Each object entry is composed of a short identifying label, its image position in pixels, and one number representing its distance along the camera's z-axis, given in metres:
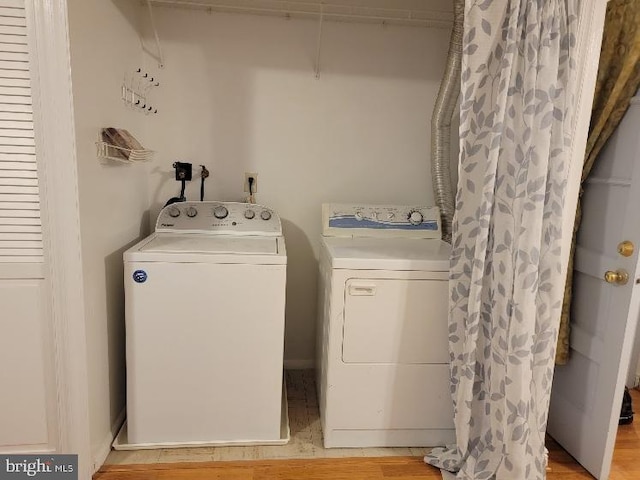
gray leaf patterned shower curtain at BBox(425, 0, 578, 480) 1.38
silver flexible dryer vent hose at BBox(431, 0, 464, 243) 1.87
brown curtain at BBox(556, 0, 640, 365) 1.55
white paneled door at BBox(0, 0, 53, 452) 1.32
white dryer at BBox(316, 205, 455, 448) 1.68
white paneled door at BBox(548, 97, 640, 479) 1.53
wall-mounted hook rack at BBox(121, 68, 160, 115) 1.89
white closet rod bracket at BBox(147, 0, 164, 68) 2.07
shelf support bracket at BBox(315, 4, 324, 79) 2.13
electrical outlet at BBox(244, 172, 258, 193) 2.30
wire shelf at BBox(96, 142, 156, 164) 1.57
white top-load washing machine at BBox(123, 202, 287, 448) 1.64
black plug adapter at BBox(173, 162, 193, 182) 2.22
